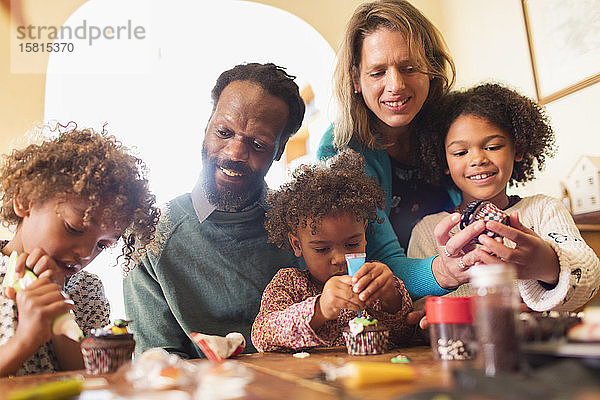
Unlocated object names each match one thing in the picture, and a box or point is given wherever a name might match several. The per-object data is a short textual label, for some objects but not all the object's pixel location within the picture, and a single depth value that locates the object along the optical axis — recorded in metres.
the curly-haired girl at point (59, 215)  1.09
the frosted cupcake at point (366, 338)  1.18
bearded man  1.67
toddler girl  1.29
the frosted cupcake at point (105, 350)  1.05
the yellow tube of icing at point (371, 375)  0.74
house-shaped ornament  2.41
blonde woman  1.79
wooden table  0.71
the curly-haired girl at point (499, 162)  1.45
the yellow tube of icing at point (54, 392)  0.69
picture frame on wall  2.60
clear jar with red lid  0.99
